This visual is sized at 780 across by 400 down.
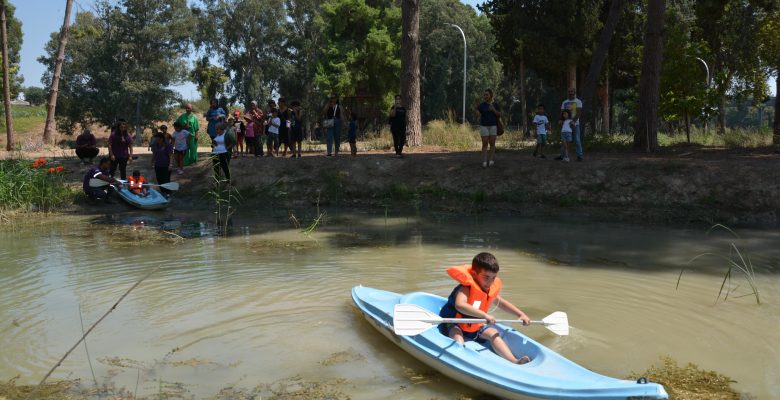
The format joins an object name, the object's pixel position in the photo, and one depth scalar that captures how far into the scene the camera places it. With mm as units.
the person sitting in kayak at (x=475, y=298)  5965
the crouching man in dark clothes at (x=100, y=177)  15727
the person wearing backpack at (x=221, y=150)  15406
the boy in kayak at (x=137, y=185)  15750
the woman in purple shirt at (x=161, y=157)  16031
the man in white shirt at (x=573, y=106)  15156
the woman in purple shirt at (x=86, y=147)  18797
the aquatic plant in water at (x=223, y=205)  14005
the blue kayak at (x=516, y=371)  4648
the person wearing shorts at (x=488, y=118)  14679
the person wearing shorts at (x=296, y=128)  18203
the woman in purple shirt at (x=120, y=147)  16453
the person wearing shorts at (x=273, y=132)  18172
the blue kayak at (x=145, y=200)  15516
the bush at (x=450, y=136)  22375
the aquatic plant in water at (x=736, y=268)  7971
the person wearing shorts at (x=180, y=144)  17583
